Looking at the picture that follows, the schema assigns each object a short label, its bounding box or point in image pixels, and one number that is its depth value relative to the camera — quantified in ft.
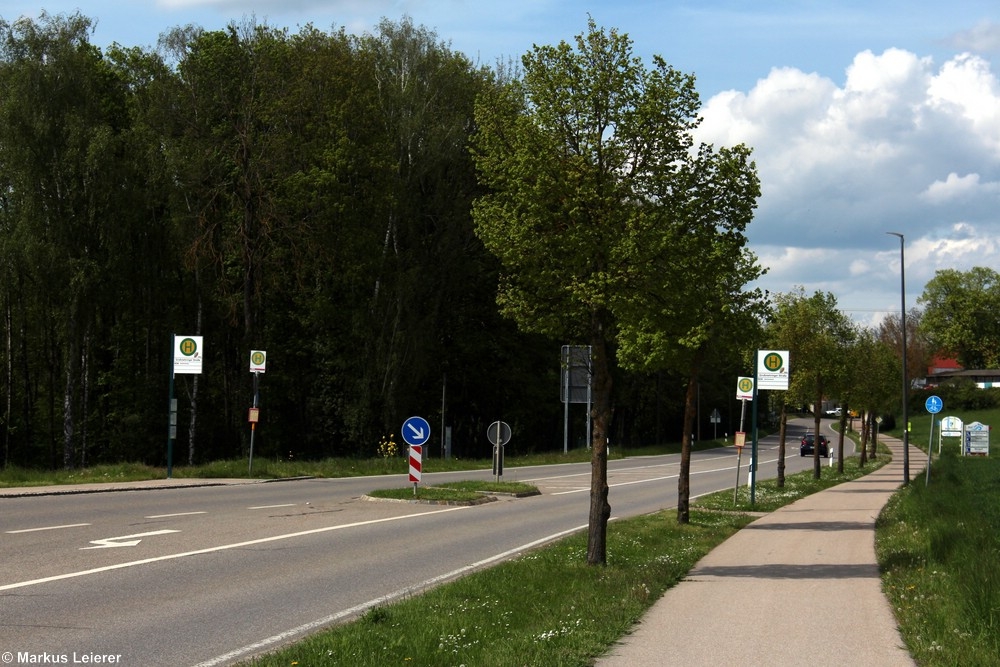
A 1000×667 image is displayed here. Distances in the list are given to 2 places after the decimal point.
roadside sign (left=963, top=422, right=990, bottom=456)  217.15
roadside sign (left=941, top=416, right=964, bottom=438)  221.60
